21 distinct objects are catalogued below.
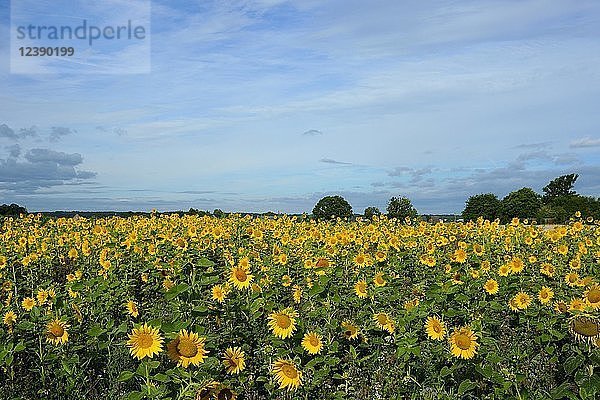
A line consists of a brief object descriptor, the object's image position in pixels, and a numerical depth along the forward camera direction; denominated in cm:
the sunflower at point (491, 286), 472
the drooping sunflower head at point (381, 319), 380
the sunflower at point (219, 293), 392
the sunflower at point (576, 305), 360
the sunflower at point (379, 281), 454
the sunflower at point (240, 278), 390
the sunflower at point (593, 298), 356
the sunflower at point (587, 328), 289
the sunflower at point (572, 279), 507
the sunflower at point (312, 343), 327
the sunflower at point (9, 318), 390
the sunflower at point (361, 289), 434
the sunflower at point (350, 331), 363
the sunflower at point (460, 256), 538
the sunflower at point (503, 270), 531
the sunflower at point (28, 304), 422
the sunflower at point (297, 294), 410
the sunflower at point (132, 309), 391
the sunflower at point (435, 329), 344
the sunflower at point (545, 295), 447
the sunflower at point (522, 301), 437
